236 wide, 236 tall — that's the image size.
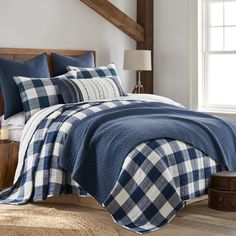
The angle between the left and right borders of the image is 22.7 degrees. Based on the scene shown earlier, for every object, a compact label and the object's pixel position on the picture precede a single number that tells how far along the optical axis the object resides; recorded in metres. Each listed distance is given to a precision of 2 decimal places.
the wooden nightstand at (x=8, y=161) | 4.83
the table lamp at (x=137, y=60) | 6.64
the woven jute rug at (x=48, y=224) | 3.87
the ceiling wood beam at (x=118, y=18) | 6.54
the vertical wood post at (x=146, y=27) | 7.16
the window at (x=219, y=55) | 6.75
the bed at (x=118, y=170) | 4.02
